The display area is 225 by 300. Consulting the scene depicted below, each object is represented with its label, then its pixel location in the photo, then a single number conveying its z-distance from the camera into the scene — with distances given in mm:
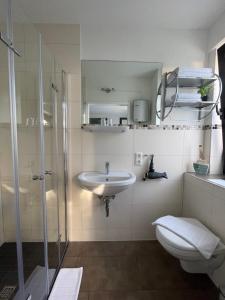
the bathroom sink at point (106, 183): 1767
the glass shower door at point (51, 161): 1638
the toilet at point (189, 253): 1394
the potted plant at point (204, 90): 2037
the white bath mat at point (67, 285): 1480
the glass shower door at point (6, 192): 1246
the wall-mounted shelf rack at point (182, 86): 1887
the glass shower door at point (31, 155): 1394
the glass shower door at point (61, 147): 1913
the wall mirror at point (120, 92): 2111
